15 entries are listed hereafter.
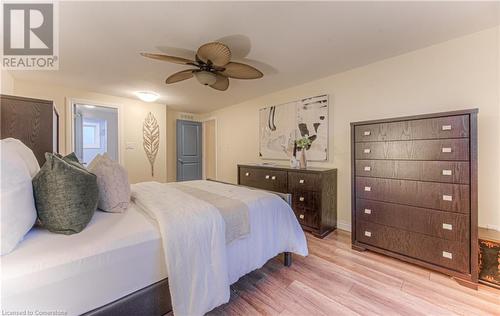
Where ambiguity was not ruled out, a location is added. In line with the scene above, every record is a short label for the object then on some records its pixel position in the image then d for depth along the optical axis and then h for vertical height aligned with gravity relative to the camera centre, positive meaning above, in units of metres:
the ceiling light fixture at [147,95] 3.61 +1.12
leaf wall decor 4.55 +0.46
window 5.16 +0.58
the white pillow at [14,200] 0.89 -0.20
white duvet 1.16 -0.60
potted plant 3.10 +0.15
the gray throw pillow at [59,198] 1.08 -0.22
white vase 3.10 -0.04
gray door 5.57 +0.17
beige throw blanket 1.44 -0.43
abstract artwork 3.15 +0.52
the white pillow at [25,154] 1.17 +0.02
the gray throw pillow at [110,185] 1.46 -0.21
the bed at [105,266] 0.84 -0.53
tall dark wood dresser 1.68 -0.33
